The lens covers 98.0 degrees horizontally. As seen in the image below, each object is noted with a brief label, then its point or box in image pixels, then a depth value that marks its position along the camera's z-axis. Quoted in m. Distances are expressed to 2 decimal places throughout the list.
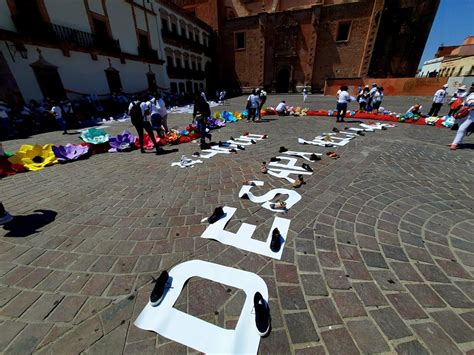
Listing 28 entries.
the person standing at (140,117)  6.12
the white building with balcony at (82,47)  11.56
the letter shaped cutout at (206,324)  1.60
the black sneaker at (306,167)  4.85
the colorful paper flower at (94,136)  7.27
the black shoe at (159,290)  1.90
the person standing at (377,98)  11.88
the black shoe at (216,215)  3.07
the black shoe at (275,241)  2.54
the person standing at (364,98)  12.53
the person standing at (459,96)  8.00
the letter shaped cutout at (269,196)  3.48
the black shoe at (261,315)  1.65
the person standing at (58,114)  9.28
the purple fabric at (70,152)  6.15
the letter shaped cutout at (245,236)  2.54
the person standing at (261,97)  11.19
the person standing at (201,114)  6.83
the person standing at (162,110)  7.63
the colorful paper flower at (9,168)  5.31
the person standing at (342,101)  9.75
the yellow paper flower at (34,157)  5.66
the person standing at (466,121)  5.49
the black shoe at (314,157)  5.48
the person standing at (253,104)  10.84
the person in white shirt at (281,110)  13.22
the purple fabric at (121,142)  7.10
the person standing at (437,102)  10.12
